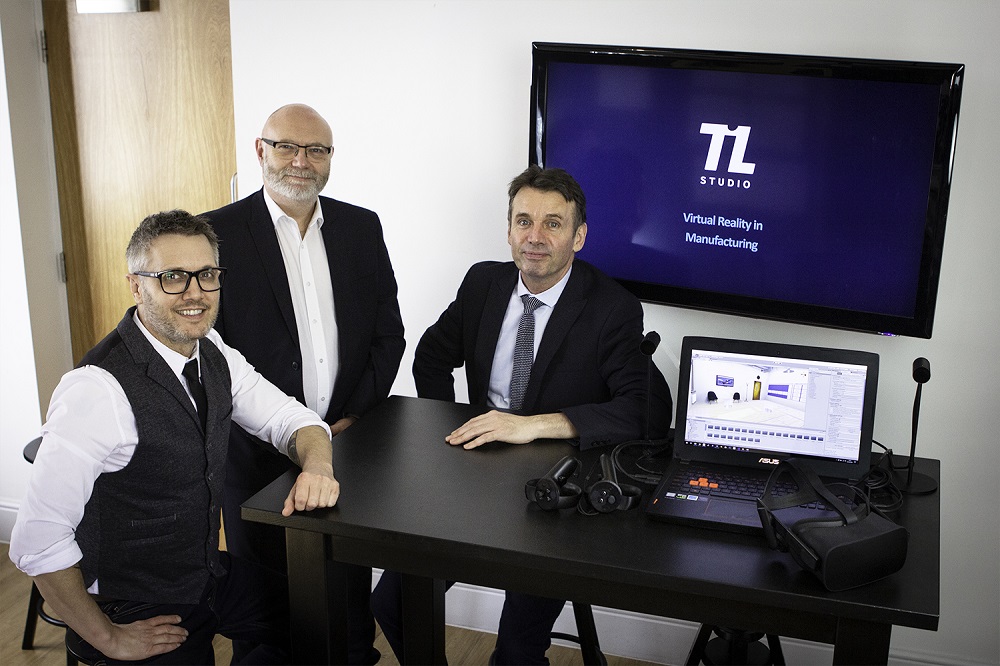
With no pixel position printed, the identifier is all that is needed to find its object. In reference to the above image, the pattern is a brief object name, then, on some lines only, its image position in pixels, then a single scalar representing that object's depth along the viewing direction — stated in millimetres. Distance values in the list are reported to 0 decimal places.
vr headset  1591
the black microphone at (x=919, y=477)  2043
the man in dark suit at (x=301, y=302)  2525
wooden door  3346
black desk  1619
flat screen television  2352
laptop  2045
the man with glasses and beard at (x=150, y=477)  1876
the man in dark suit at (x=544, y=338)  2404
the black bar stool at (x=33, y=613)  2701
